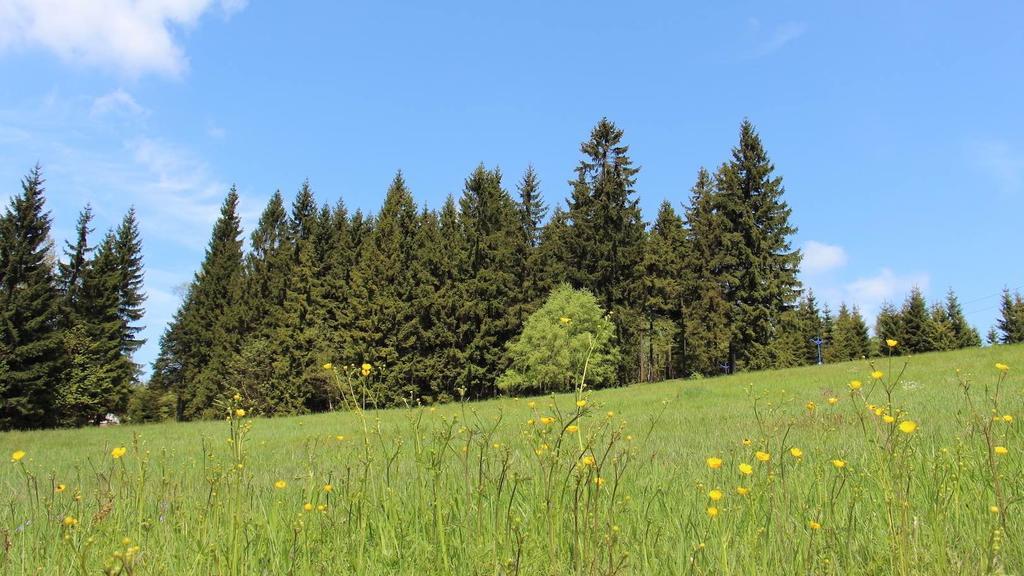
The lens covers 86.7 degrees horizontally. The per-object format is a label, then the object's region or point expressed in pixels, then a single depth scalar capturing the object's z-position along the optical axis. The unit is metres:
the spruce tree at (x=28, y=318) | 28.19
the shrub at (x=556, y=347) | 28.09
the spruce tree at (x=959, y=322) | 47.75
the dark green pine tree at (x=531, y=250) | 37.28
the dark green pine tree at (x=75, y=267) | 35.84
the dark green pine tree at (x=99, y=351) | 33.47
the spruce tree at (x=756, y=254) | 32.84
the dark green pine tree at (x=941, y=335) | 43.22
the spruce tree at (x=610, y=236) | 35.88
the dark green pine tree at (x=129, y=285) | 39.12
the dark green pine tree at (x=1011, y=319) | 44.25
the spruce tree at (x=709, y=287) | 33.69
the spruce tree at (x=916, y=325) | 44.50
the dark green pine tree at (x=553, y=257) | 36.72
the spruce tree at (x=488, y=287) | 35.66
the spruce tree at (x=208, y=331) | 39.62
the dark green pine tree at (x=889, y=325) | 46.12
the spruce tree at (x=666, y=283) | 36.38
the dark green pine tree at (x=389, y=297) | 35.66
